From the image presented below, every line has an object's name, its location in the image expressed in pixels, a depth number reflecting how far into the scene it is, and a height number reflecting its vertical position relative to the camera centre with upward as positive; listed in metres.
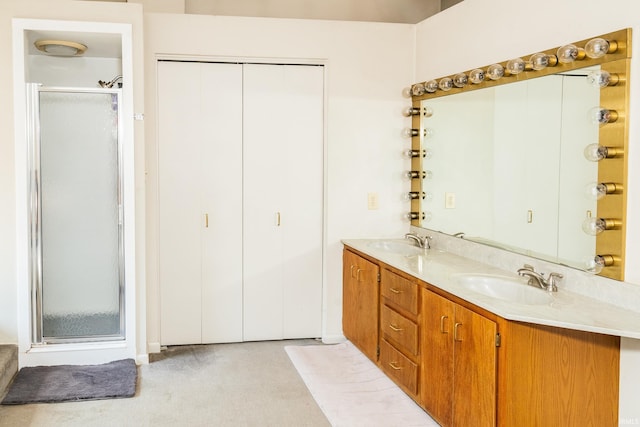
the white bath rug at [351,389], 3.32 -1.16
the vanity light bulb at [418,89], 4.34 +0.67
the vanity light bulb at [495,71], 3.40 +0.62
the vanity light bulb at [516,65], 3.19 +0.61
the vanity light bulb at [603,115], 2.62 +0.30
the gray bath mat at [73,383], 3.55 -1.13
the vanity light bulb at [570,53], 2.76 +0.58
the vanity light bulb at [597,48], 2.60 +0.57
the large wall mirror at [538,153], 2.64 +0.18
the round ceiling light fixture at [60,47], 4.14 +0.91
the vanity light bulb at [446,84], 3.94 +0.64
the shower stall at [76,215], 4.07 -0.18
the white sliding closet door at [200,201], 4.44 -0.09
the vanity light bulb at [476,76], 3.59 +0.62
